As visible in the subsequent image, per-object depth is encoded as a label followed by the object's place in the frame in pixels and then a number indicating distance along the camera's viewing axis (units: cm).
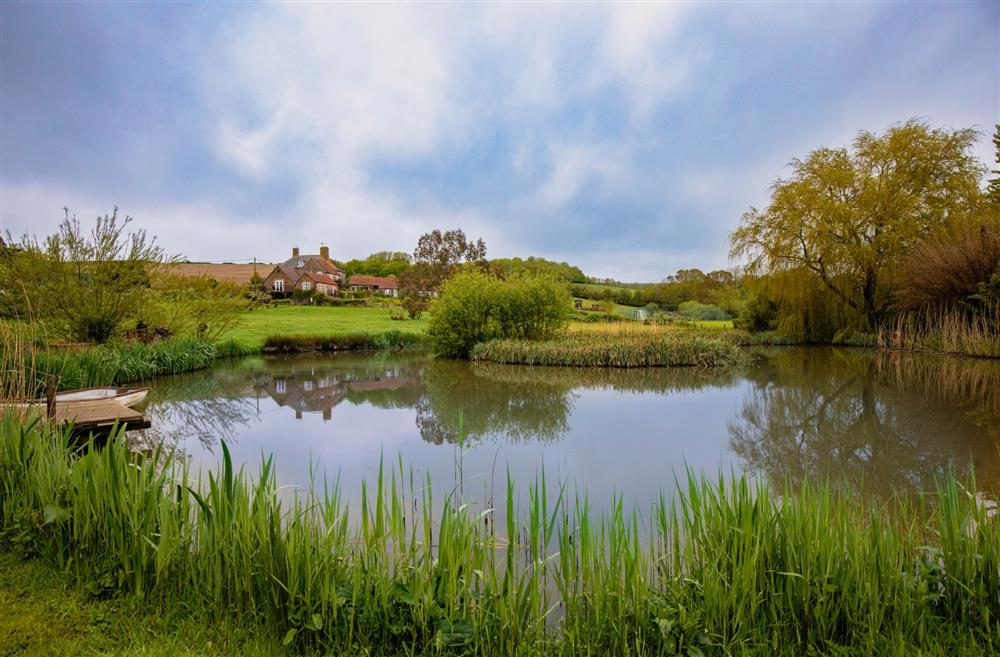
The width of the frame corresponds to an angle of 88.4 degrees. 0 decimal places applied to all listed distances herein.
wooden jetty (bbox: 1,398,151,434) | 557
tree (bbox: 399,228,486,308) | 4012
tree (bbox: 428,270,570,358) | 1681
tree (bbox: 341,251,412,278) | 7681
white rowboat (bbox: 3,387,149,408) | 760
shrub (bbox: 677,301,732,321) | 3528
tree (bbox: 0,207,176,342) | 1125
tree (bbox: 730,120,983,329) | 1956
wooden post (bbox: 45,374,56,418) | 467
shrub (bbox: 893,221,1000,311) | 1472
